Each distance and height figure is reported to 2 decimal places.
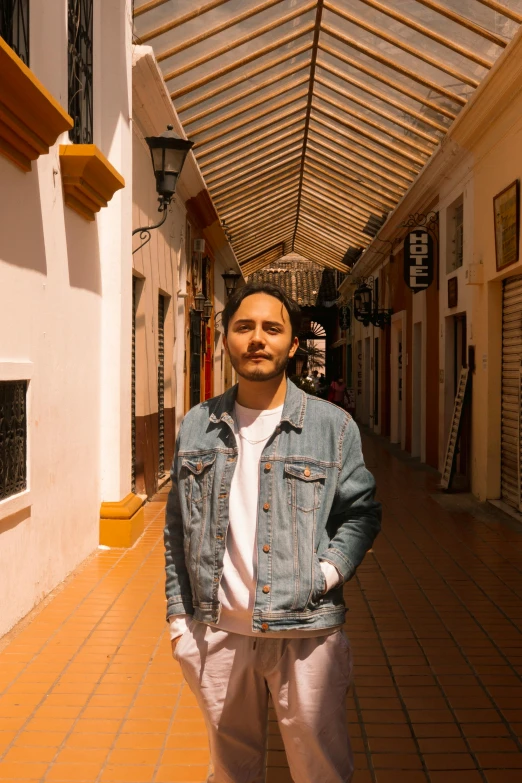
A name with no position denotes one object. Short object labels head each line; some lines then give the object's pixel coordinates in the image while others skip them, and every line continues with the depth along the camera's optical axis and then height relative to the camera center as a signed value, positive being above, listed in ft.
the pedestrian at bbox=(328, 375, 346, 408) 79.14 -1.47
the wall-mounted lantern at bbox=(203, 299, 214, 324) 53.67 +4.03
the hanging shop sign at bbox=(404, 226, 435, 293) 41.98 +5.52
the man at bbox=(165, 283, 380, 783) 7.73 -1.61
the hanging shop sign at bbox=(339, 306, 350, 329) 92.02 +5.95
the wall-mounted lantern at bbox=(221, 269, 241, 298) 62.54 +6.97
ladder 35.24 -2.23
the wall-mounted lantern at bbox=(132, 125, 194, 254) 26.11 +6.56
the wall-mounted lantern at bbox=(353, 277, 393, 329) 61.52 +4.66
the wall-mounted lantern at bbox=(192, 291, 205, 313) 49.71 +4.28
